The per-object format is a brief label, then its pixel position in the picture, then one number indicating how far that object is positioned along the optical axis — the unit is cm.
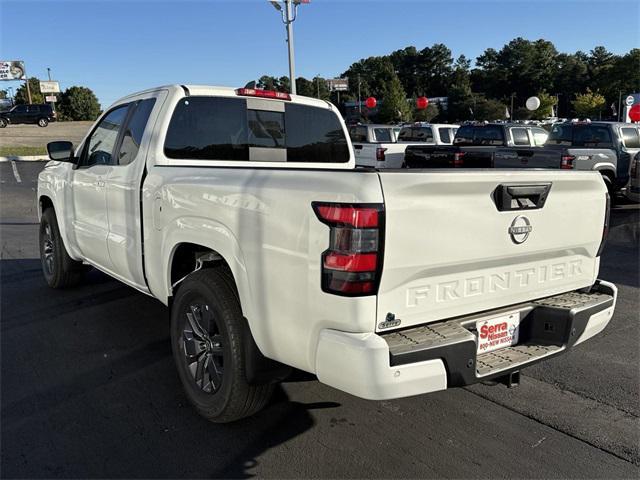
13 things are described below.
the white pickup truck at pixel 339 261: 224
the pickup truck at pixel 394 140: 1527
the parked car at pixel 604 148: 1107
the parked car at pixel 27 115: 4031
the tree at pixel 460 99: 10555
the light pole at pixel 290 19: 1967
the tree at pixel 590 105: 7900
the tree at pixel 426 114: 8704
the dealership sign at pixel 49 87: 6084
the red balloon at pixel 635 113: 2036
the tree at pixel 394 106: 7731
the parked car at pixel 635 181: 973
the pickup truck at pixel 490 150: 1098
